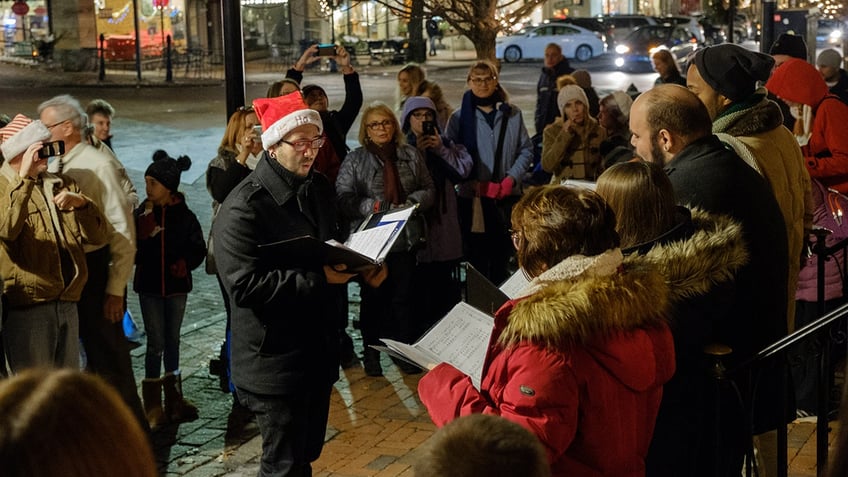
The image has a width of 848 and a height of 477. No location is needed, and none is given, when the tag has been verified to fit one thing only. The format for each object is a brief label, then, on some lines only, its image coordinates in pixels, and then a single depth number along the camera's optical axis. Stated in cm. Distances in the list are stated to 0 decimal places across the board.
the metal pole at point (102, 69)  3603
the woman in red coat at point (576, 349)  319
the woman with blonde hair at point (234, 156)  684
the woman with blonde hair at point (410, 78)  955
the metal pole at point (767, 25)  1107
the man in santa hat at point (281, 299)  490
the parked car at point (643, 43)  3731
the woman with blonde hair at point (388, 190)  777
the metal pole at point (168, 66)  3538
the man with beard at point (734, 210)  439
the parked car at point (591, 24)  4416
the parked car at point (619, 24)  4400
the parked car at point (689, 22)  4056
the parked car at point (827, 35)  4011
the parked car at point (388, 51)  4150
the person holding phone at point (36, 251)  565
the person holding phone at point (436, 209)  836
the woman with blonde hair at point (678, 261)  378
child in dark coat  696
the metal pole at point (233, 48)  689
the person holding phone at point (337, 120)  823
